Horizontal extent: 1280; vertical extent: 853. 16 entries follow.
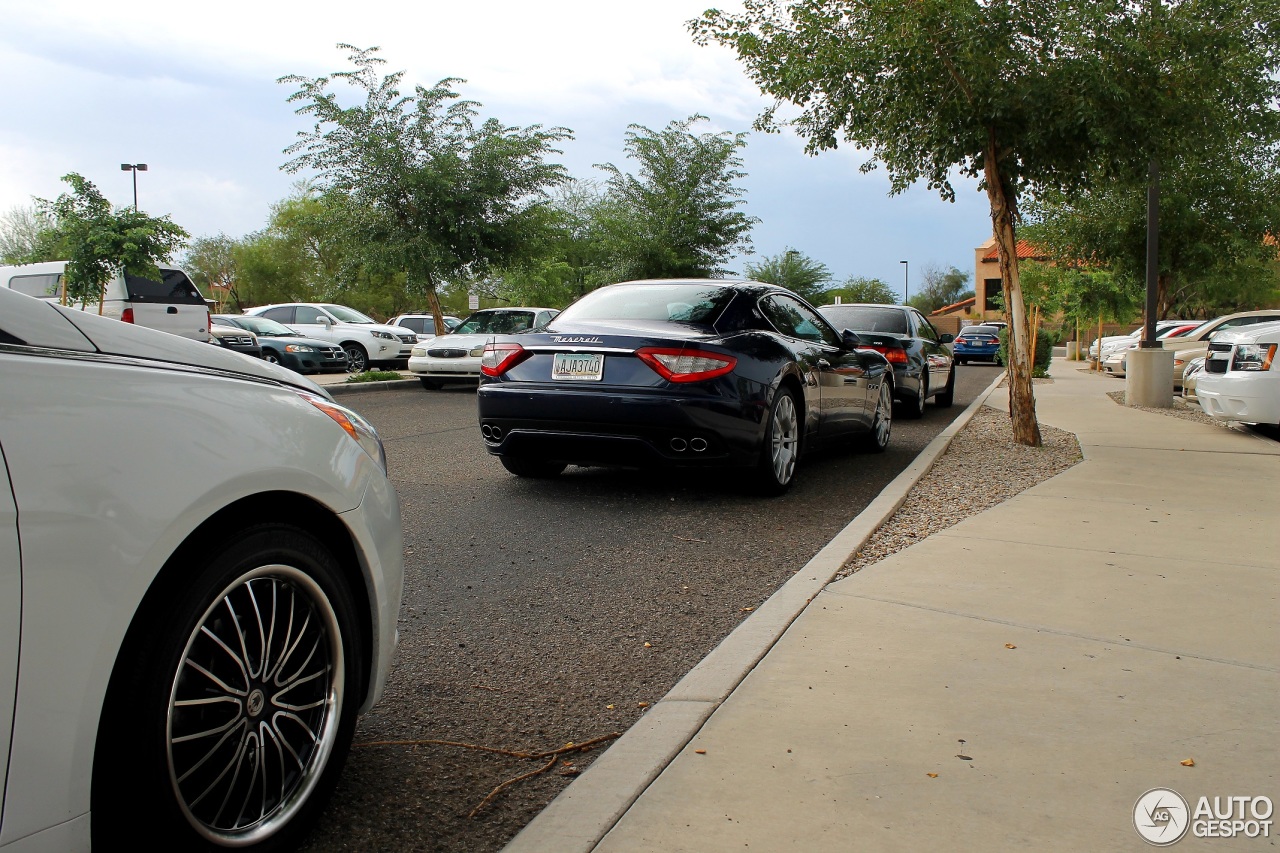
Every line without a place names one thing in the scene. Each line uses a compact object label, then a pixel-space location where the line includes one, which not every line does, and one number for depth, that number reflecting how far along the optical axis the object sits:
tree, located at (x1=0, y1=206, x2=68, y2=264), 48.75
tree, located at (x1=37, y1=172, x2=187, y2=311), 16.80
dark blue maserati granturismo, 6.63
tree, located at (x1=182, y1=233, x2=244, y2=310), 65.56
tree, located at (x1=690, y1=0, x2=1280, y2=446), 8.91
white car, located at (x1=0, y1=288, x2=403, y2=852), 1.79
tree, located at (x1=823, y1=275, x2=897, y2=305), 75.44
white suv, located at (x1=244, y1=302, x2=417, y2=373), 23.81
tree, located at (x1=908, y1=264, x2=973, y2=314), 106.62
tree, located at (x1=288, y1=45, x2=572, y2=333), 21.44
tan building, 77.69
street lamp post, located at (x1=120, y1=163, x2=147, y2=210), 43.88
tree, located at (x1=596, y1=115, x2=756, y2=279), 35.47
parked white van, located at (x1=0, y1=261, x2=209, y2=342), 17.45
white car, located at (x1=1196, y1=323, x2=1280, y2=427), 10.41
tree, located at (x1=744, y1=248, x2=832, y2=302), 51.47
